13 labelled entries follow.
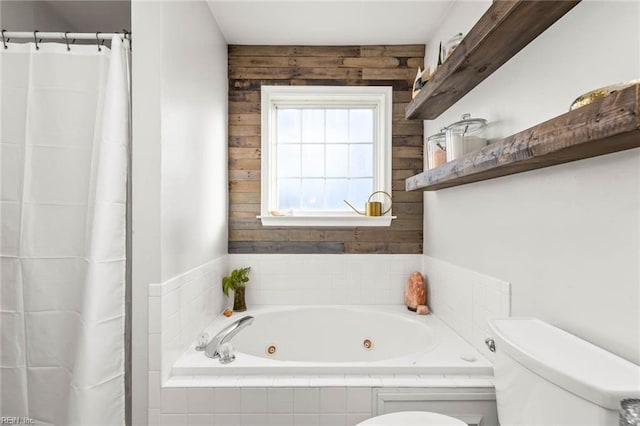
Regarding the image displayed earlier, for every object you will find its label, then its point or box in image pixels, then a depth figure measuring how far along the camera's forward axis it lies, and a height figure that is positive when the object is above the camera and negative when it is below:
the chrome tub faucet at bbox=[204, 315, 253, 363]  1.52 -0.58
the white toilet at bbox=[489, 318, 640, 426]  0.73 -0.40
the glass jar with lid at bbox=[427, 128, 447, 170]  1.64 +0.31
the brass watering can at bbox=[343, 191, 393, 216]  2.39 +0.03
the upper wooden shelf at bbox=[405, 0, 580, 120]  1.04 +0.62
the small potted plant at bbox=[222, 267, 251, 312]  2.26 -0.50
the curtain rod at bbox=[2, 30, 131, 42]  1.39 +0.73
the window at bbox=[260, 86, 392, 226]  2.54 +0.44
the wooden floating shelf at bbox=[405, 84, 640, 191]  0.65 +0.18
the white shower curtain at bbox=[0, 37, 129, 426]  1.37 -0.03
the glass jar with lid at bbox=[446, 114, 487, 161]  1.44 +0.33
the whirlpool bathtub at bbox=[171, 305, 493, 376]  1.97 -0.78
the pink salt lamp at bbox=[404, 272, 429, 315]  2.28 -0.55
